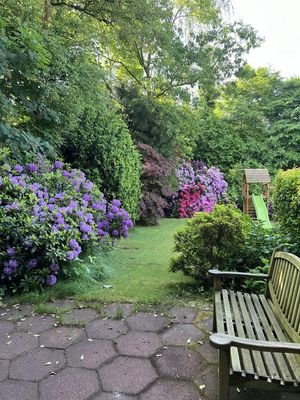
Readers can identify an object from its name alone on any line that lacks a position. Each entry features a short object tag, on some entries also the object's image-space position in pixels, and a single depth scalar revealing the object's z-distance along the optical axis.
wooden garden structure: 9.20
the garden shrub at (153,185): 7.54
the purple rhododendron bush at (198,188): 9.32
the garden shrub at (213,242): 3.24
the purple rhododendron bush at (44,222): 3.11
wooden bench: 1.39
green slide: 8.50
